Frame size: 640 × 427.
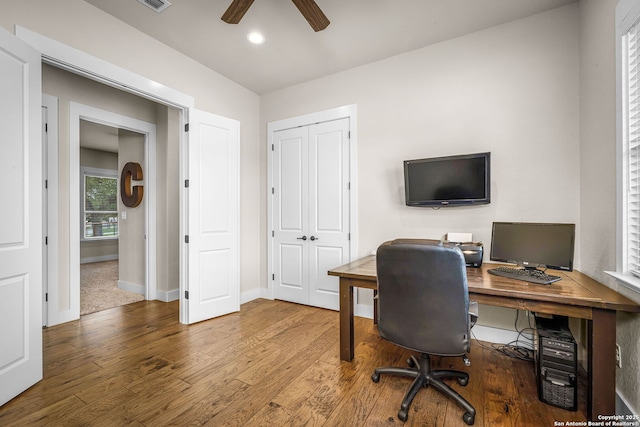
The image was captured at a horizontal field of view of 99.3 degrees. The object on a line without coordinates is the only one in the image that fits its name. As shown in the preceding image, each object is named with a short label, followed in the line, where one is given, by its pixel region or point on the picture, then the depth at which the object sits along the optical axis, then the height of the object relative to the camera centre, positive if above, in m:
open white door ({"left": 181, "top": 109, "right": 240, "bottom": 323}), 3.06 -0.06
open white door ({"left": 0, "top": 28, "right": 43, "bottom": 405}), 1.73 -0.05
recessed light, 2.68 +1.76
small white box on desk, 2.57 -0.24
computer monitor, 1.85 -0.24
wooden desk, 1.48 -0.55
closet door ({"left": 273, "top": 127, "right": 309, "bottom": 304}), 3.65 -0.03
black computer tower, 1.66 -0.98
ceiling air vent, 2.23 +1.74
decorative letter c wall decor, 4.05 +0.39
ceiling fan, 1.91 +1.48
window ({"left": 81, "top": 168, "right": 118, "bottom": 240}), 6.77 +0.22
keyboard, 1.83 -0.46
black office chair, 1.52 -0.51
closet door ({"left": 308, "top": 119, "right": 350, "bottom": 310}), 3.37 +0.07
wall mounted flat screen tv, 2.47 +0.30
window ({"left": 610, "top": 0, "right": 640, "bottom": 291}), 1.51 +0.40
